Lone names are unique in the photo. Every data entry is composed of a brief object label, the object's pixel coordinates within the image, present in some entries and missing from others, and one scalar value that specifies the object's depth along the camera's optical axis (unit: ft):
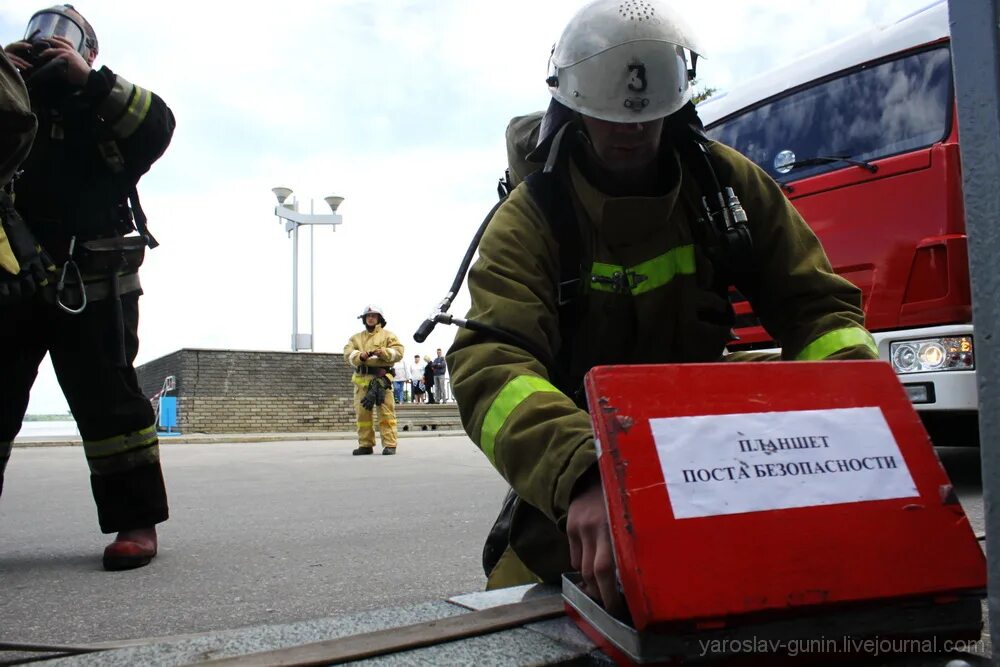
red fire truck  12.45
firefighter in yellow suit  31.89
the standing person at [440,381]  74.79
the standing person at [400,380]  66.08
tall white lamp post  70.33
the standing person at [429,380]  77.20
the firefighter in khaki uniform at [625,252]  5.69
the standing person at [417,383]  77.36
